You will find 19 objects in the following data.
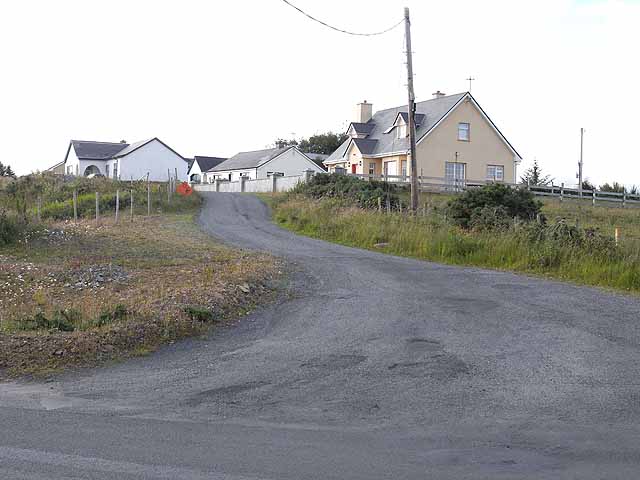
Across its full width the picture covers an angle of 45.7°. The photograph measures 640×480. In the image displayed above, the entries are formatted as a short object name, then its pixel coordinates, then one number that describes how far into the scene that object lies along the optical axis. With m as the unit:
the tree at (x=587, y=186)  65.81
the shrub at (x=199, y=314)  11.83
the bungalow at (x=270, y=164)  70.62
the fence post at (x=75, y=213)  32.88
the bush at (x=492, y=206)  26.02
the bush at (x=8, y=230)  22.59
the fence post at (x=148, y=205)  35.88
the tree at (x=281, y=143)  118.60
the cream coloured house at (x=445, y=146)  51.97
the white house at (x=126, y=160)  76.19
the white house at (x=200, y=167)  85.53
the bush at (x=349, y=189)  33.97
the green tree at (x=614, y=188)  66.82
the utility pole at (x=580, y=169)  64.79
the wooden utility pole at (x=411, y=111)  28.41
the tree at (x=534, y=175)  86.28
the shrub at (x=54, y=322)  10.95
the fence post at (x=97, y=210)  32.15
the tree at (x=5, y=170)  72.19
